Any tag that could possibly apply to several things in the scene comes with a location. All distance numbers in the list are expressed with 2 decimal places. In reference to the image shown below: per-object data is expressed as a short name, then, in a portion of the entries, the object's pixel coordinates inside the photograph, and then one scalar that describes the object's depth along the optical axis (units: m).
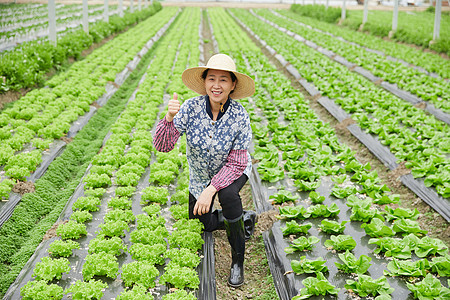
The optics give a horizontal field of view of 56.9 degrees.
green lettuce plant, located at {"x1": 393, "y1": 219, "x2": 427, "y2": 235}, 4.74
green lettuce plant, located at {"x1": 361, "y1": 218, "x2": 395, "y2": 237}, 4.69
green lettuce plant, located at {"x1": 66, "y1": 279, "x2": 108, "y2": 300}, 3.51
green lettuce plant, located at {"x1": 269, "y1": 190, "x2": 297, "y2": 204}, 5.63
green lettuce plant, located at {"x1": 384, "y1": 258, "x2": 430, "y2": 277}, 4.01
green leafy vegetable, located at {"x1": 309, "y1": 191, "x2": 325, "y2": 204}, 5.55
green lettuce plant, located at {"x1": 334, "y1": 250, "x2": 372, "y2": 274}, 4.13
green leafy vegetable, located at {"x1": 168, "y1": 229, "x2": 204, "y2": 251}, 4.34
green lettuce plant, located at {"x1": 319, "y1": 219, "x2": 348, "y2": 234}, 4.82
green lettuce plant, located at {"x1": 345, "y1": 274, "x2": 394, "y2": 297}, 3.79
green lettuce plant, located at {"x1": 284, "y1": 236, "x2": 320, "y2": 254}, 4.56
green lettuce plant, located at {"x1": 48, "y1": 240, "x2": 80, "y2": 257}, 4.19
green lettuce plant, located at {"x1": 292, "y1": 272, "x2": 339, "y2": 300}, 3.83
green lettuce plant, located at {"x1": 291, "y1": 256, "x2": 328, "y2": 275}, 4.16
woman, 3.93
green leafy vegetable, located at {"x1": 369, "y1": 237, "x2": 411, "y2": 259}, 4.36
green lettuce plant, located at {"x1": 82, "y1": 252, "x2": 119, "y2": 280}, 3.86
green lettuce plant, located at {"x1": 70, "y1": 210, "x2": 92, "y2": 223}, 4.82
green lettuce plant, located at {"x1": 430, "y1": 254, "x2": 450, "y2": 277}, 4.02
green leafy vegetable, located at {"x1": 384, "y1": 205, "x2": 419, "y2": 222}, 5.06
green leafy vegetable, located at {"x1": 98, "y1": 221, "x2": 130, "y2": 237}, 4.54
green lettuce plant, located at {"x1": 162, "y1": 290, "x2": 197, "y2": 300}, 3.58
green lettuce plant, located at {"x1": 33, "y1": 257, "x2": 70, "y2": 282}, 3.79
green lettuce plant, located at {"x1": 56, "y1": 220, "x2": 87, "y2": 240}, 4.48
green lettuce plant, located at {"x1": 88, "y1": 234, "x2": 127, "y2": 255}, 4.21
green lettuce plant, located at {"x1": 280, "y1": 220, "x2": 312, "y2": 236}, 4.86
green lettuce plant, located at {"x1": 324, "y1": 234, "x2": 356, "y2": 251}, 4.45
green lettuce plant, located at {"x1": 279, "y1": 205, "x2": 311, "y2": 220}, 5.20
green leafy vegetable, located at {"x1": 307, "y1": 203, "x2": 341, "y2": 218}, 5.18
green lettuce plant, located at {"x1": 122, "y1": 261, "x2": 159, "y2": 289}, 3.79
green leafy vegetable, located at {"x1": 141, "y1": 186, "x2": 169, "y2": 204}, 5.34
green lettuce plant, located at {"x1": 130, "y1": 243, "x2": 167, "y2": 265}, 4.11
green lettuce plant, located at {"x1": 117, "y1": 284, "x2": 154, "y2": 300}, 3.51
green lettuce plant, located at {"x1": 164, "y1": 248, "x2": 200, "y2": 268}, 4.07
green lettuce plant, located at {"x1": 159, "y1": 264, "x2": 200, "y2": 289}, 3.82
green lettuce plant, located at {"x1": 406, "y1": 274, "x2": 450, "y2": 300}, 3.67
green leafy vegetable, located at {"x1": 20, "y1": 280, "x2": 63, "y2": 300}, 3.50
